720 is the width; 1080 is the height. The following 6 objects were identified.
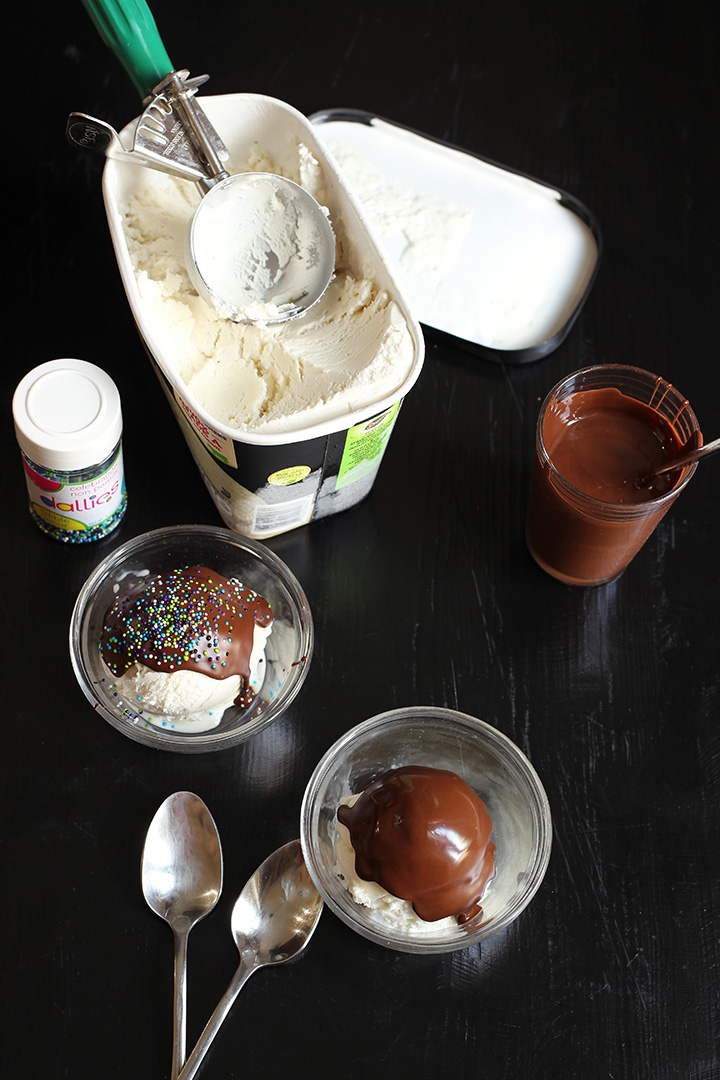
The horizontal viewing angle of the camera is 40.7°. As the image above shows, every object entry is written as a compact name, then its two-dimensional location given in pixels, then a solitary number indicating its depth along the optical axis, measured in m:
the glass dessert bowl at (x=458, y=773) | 0.97
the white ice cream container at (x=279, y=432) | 0.97
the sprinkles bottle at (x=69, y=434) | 0.98
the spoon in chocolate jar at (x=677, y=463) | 1.00
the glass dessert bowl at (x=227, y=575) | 1.04
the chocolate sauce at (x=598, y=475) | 1.07
